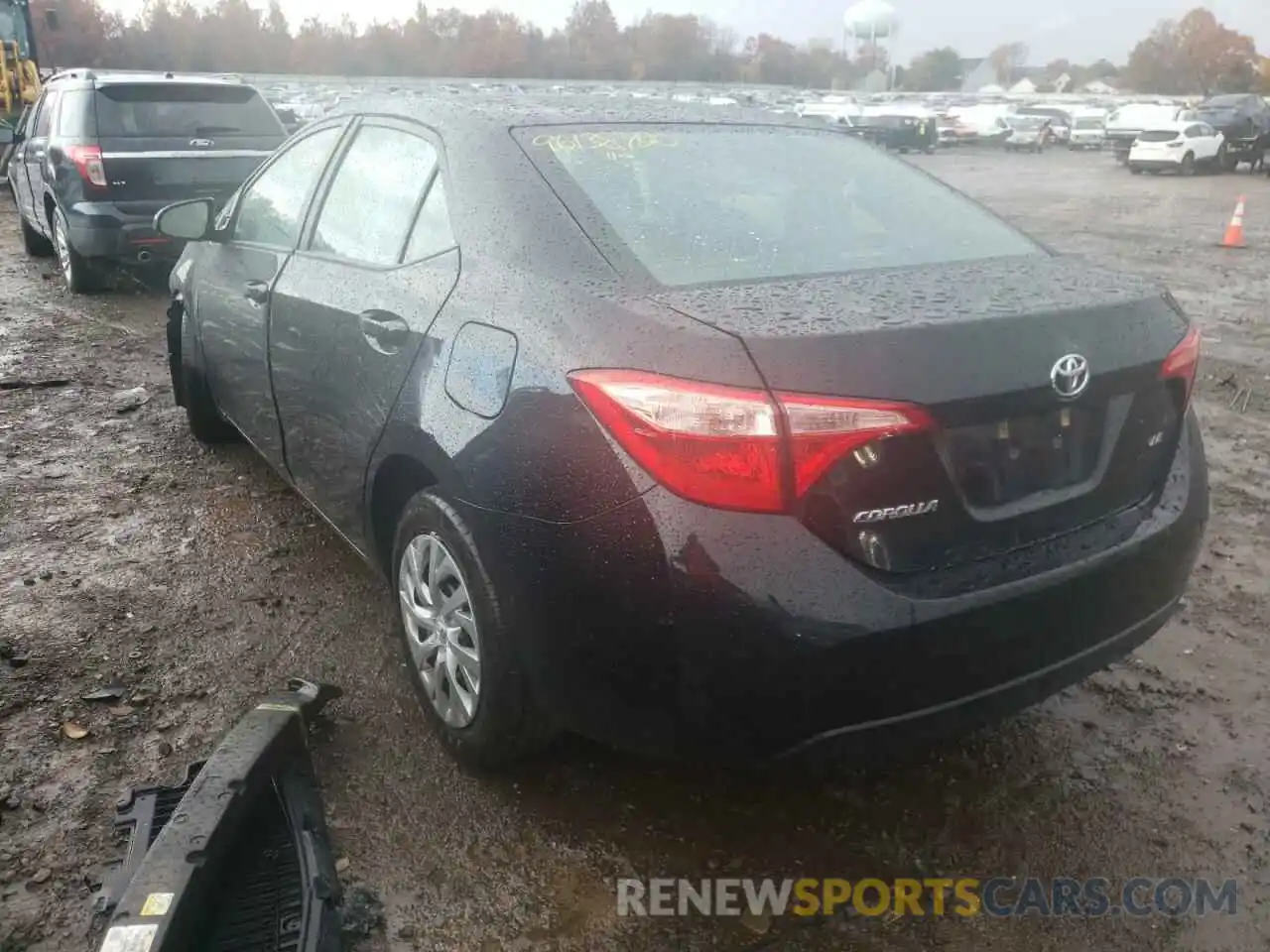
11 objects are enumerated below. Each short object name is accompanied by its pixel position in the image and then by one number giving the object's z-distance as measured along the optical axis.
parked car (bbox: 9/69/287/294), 8.00
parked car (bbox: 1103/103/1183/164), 31.80
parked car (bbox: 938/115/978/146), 41.81
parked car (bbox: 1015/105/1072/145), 45.57
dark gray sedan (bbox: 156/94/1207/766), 2.00
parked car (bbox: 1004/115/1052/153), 41.50
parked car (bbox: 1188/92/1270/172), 27.08
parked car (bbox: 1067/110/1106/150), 44.00
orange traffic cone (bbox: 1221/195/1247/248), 13.24
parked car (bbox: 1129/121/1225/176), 26.62
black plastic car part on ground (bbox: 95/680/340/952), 2.10
